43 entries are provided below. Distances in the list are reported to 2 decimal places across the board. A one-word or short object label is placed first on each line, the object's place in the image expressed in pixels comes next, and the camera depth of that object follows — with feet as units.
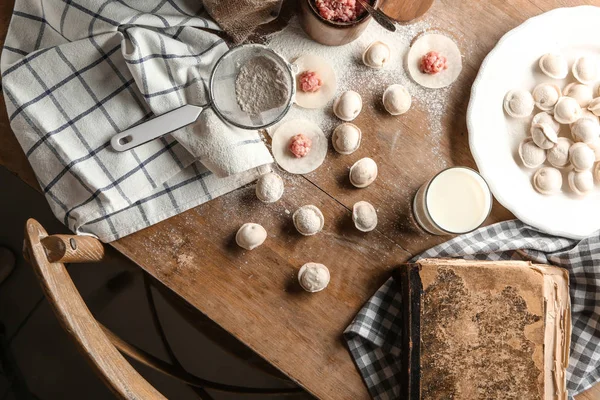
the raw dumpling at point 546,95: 3.37
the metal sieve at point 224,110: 3.08
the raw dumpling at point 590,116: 3.34
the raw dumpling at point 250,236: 3.20
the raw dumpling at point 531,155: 3.37
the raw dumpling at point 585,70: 3.41
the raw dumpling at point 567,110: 3.31
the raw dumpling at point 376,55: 3.31
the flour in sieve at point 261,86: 3.17
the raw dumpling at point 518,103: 3.38
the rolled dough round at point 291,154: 3.31
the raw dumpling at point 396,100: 3.30
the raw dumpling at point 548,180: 3.37
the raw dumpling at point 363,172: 3.27
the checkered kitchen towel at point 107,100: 3.08
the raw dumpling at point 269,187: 3.23
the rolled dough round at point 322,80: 3.34
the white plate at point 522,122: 3.34
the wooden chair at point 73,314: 2.56
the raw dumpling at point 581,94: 3.37
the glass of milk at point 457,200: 3.23
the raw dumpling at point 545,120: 3.37
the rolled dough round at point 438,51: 3.39
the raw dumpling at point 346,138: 3.27
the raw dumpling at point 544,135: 3.31
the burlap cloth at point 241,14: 3.02
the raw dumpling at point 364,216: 3.28
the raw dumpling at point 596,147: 3.34
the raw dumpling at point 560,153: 3.34
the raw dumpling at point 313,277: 3.21
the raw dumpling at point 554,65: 3.41
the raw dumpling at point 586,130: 3.28
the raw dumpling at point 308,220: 3.23
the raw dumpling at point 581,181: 3.35
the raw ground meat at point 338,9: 3.07
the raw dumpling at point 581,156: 3.28
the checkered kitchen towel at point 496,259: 3.27
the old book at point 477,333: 3.09
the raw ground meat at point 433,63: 3.32
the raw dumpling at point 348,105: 3.29
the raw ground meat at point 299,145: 3.25
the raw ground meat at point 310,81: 3.28
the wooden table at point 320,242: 3.26
